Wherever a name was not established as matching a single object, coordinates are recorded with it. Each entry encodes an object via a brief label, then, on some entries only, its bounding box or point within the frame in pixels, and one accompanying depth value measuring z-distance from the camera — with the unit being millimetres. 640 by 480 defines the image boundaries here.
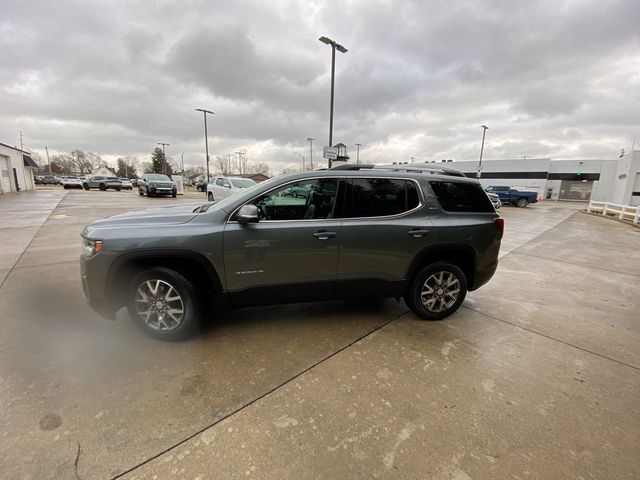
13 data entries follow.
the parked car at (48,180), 55250
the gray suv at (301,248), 2939
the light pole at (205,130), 31786
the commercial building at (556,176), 41938
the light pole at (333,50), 12320
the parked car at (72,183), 38756
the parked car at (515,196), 26991
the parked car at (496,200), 22347
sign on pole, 13234
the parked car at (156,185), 21938
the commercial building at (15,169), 23447
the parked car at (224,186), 15188
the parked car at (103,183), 31297
